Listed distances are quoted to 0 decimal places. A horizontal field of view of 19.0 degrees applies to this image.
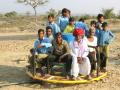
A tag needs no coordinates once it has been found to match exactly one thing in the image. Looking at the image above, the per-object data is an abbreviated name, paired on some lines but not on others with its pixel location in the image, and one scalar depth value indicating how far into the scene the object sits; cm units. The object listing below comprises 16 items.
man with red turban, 866
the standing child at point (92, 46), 902
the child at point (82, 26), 974
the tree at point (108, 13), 4247
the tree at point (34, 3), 3912
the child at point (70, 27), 959
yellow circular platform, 846
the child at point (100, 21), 972
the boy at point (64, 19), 971
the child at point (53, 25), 984
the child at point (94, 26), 975
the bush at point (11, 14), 6243
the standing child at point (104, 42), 969
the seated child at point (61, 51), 878
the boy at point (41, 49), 910
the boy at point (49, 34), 935
